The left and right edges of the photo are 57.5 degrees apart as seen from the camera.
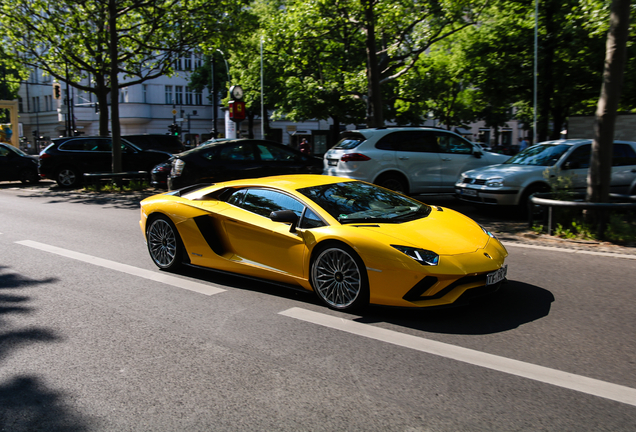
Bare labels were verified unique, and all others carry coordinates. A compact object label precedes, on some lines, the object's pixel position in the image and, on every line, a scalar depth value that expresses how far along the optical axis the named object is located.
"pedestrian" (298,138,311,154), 28.75
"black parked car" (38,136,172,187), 18.86
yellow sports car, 4.73
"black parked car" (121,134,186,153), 22.55
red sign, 14.75
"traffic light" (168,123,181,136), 40.50
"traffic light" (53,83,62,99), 33.67
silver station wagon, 10.79
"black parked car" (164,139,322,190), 13.20
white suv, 12.13
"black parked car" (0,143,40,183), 20.62
